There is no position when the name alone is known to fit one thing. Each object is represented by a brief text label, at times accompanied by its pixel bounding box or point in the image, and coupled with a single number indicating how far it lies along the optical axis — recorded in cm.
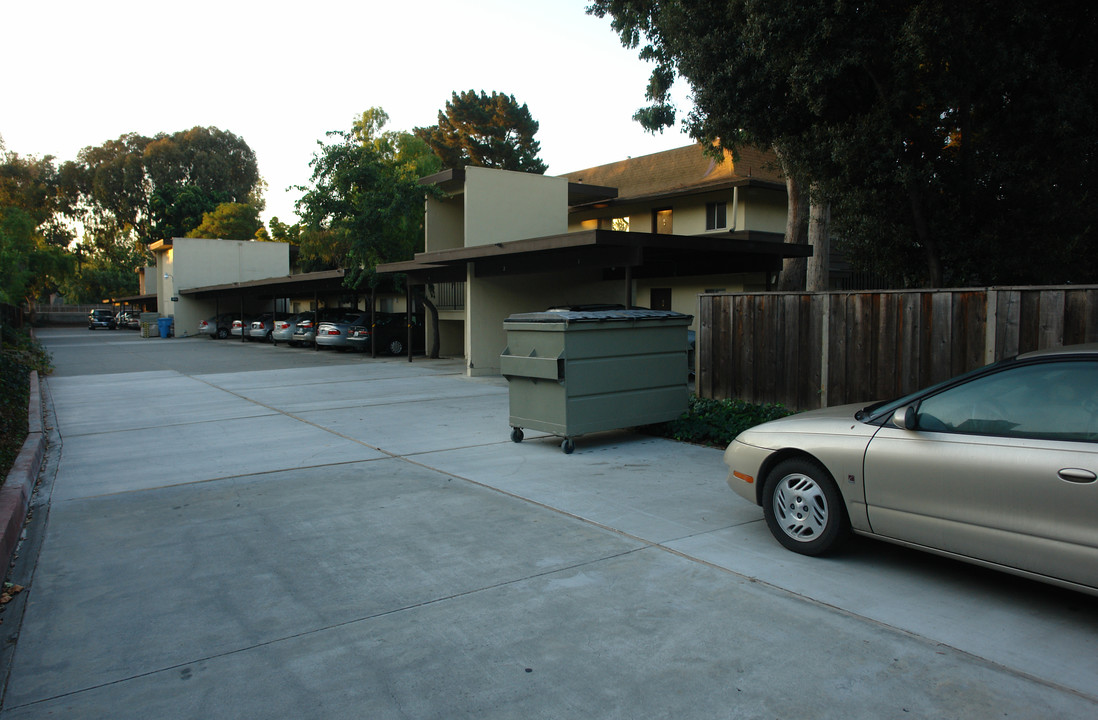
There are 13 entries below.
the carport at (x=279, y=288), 2850
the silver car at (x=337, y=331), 2594
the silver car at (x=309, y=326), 2860
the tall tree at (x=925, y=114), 991
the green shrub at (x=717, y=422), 873
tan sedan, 372
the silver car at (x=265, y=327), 3334
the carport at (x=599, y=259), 1307
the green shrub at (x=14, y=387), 861
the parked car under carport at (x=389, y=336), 2505
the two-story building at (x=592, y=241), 1485
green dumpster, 827
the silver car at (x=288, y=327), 2986
